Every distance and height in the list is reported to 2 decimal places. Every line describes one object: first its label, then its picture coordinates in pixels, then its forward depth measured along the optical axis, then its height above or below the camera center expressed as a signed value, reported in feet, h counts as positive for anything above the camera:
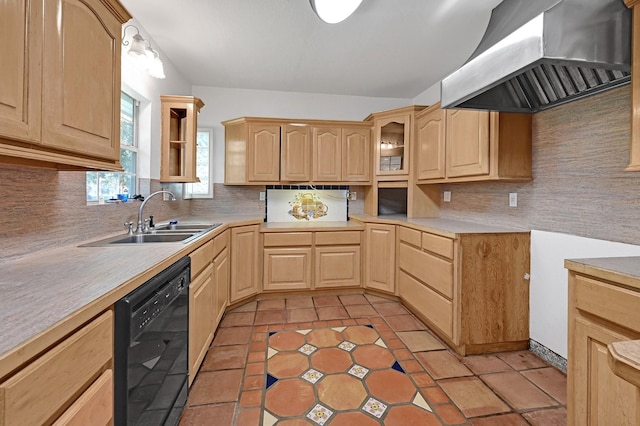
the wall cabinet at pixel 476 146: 7.02 +1.89
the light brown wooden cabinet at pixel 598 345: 3.43 -1.77
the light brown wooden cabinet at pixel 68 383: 1.74 -1.26
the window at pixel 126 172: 6.32 +1.04
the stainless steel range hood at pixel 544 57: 4.08 +2.67
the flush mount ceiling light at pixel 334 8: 5.80 +4.29
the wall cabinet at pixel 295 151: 11.03 +2.42
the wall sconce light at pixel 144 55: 6.09 +3.41
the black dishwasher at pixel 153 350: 2.95 -1.76
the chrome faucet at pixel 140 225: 6.59 -0.34
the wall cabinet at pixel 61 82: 2.83 +1.53
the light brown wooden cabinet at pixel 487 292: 6.85 -1.88
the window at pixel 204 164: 11.72 +1.95
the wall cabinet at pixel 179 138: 8.91 +2.37
